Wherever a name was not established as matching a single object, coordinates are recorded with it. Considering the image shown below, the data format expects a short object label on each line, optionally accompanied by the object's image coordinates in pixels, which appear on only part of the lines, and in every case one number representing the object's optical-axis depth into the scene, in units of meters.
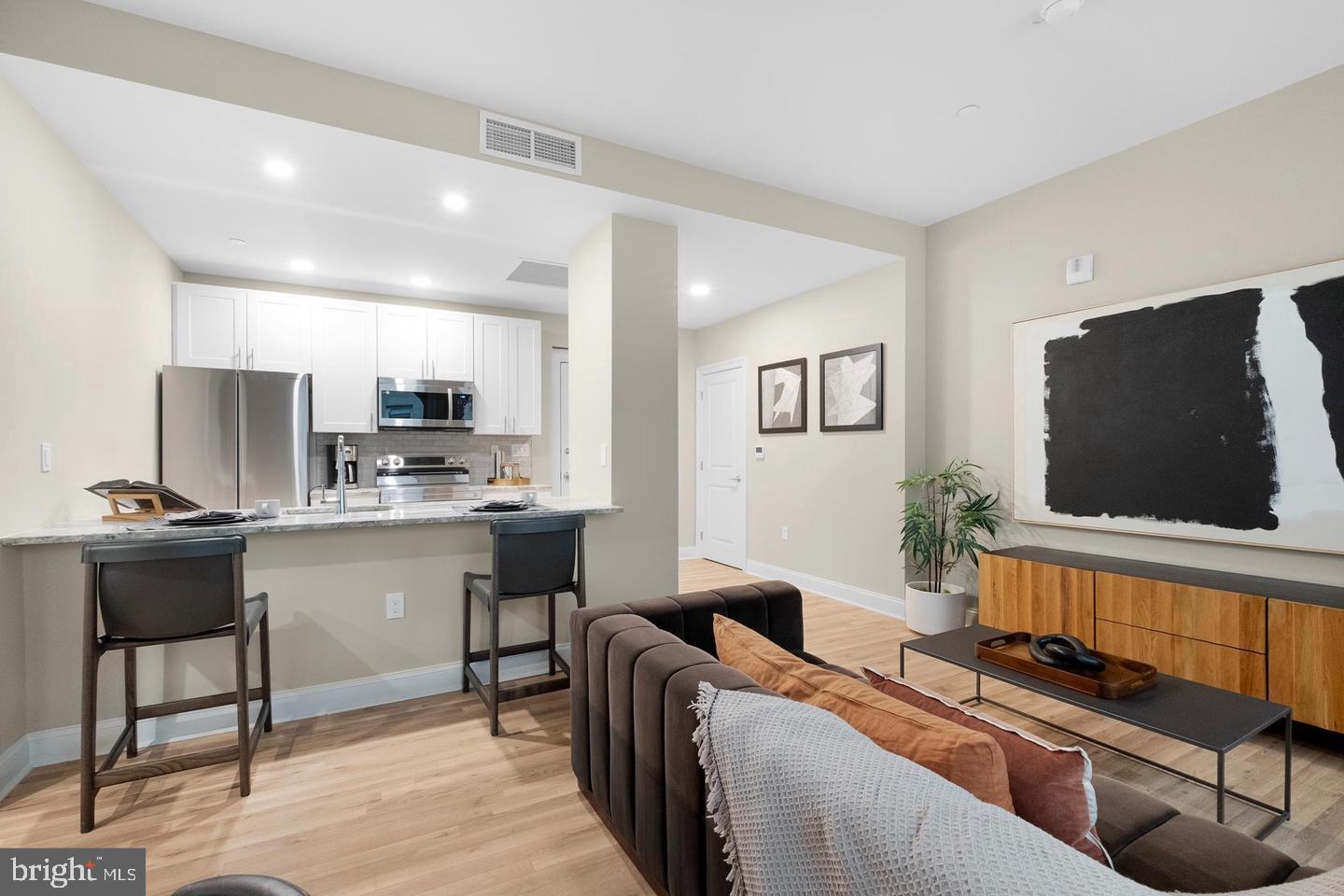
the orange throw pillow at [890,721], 0.94
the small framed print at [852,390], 4.42
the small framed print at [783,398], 5.14
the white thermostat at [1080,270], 3.34
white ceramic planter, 3.84
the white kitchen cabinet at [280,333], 4.43
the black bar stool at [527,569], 2.56
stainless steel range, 5.01
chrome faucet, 2.96
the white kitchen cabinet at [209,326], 4.20
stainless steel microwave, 4.86
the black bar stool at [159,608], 1.91
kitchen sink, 3.14
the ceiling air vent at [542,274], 4.37
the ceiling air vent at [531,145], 2.80
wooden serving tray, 1.92
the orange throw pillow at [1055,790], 0.95
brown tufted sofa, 1.03
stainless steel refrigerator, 3.92
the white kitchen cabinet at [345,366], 4.66
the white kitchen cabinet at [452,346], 5.07
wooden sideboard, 2.28
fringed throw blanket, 0.66
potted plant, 3.80
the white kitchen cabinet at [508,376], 5.28
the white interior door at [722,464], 5.96
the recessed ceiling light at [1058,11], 2.14
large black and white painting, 2.56
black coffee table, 1.70
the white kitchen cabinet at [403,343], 4.89
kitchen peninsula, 2.29
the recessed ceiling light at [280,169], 2.78
